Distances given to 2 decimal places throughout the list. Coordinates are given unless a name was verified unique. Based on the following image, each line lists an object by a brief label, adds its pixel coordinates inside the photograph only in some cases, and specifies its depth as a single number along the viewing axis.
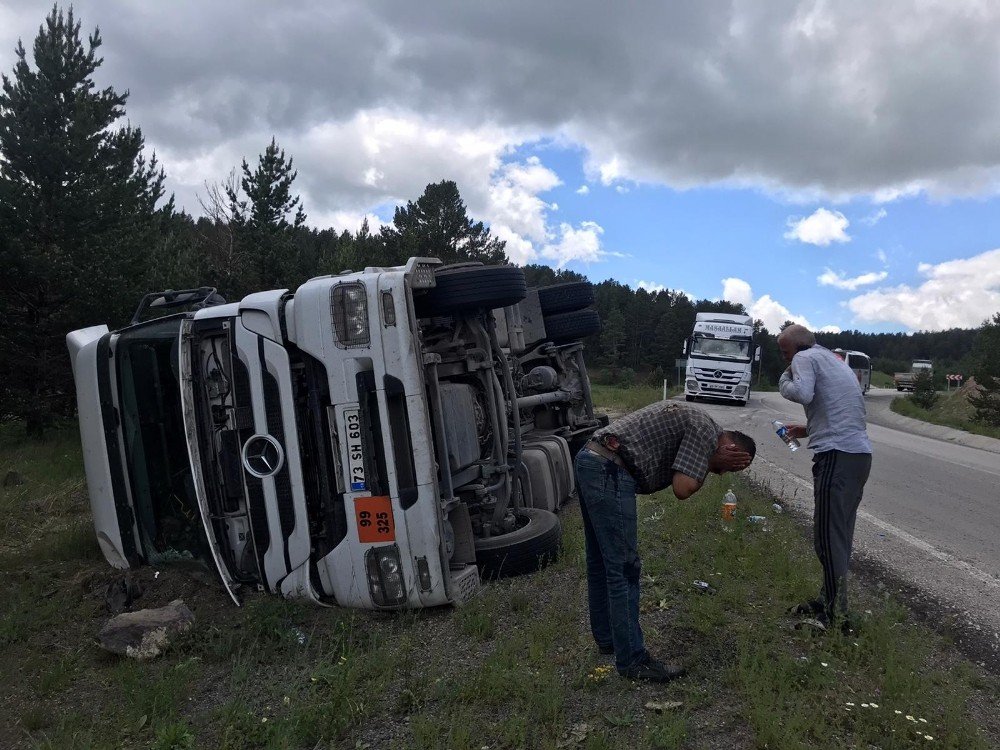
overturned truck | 4.18
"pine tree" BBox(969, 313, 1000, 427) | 21.80
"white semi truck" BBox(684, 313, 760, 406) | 22.78
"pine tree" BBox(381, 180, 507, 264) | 36.81
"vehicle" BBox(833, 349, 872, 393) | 36.06
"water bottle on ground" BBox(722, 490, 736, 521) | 5.97
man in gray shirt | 3.78
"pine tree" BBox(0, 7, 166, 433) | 12.39
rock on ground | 3.99
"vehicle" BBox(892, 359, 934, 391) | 43.83
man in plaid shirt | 3.27
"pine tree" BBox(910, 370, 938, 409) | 28.83
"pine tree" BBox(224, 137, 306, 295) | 20.09
